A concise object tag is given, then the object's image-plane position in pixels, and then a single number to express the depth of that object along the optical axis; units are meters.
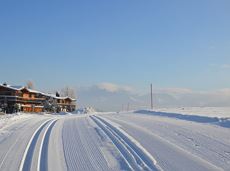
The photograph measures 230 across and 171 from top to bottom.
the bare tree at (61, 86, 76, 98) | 147.90
